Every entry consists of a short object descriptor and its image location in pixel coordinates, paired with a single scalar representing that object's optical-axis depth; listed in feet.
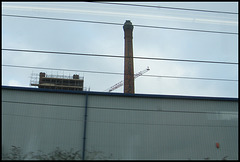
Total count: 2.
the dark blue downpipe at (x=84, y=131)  36.77
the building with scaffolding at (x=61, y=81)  165.99
